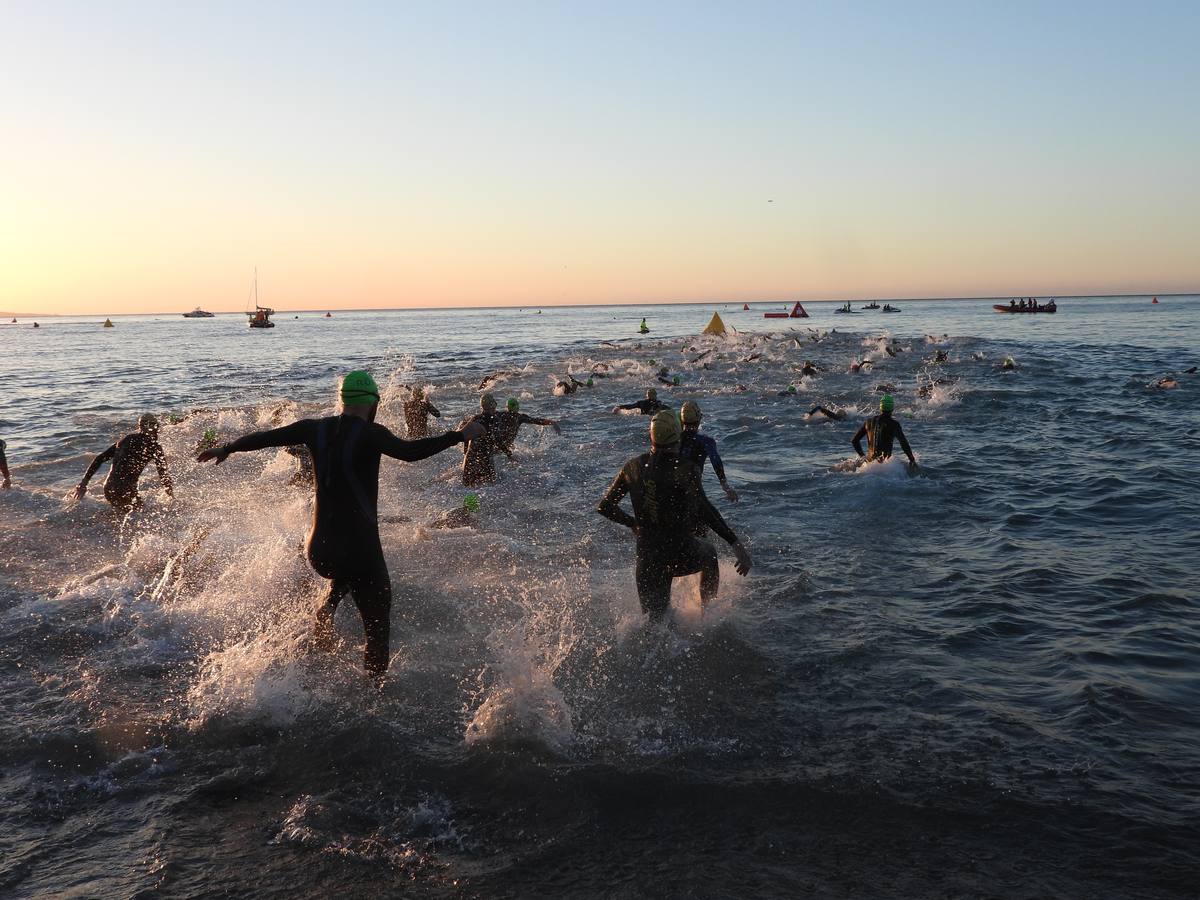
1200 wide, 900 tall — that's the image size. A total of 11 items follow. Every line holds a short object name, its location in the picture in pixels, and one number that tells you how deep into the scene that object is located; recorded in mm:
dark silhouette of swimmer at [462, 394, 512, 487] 13031
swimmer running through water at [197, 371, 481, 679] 5141
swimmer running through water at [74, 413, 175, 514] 11359
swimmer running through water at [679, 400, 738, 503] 8383
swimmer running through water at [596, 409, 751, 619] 6145
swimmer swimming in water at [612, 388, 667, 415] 17438
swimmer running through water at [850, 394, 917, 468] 13539
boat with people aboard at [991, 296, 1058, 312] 82562
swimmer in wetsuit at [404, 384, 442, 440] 15242
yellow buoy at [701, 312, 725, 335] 63562
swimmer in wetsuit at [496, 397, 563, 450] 13734
